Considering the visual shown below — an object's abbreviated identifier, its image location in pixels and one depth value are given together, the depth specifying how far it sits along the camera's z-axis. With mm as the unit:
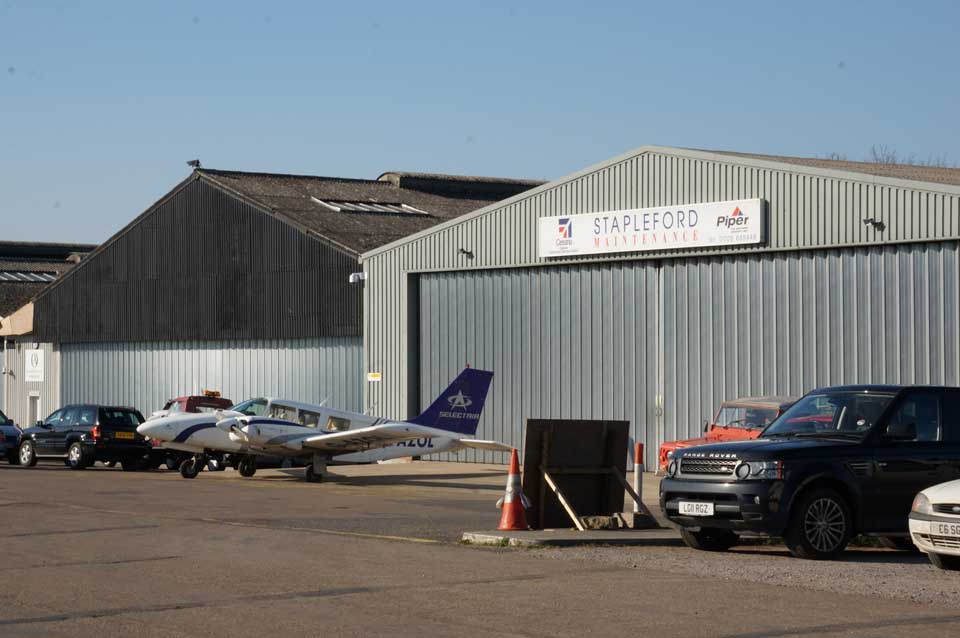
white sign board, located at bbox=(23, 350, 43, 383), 51781
